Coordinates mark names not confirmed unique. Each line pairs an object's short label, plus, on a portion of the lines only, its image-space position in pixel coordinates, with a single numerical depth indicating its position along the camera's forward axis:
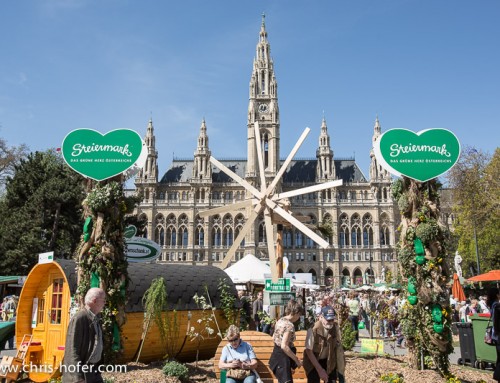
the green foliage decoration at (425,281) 8.97
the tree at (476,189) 31.92
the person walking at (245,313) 12.31
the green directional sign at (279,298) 11.48
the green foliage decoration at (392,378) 8.20
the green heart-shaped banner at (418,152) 9.76
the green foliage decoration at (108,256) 8.68
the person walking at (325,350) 6.19
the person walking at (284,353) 6.07
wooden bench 8.12
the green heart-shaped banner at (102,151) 9.45
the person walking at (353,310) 17.23
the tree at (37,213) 29.91
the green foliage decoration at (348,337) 12.24
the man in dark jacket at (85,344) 4.51
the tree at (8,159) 35.34
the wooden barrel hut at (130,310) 9.52
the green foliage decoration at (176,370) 8.77
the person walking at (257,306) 14.86
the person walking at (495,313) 7.42
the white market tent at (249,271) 19.14
